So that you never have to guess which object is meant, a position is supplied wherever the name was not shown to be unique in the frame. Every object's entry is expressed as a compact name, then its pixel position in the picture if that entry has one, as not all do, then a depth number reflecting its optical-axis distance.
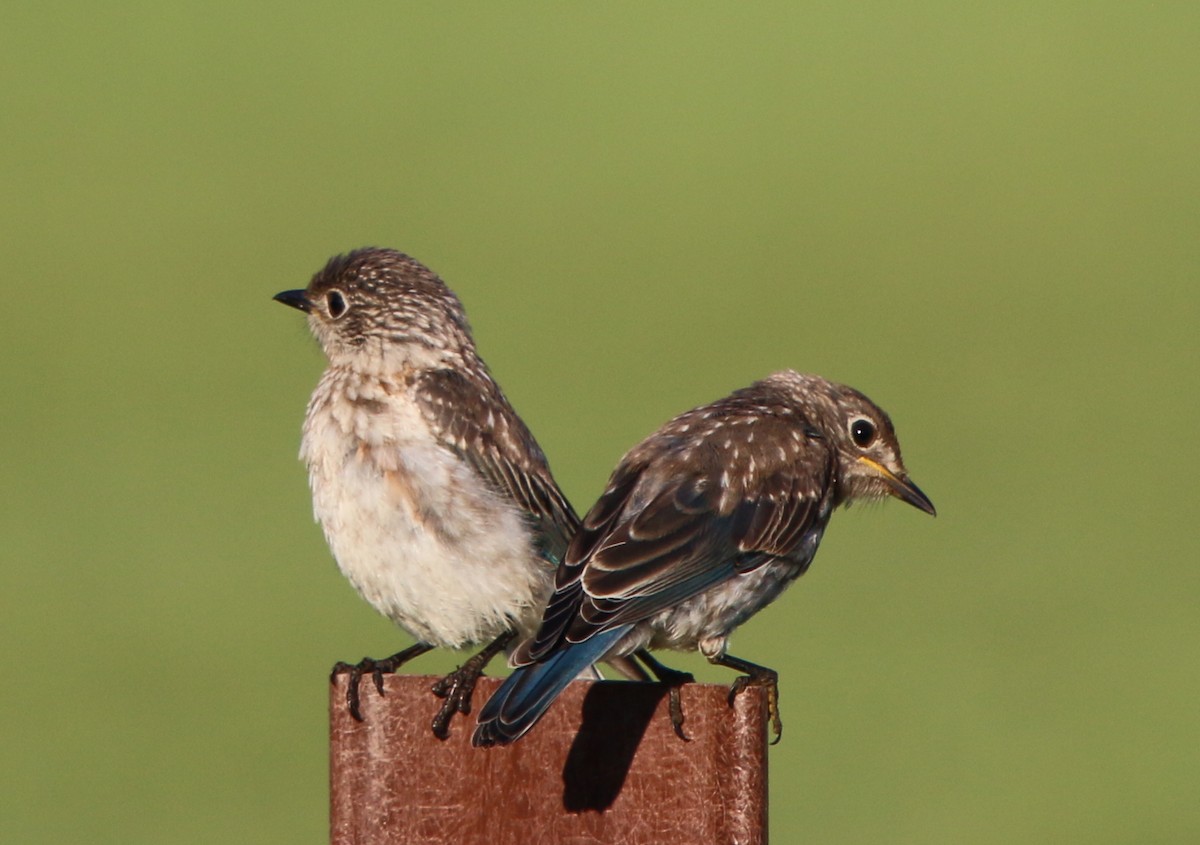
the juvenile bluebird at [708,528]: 11.34
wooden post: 9.58
